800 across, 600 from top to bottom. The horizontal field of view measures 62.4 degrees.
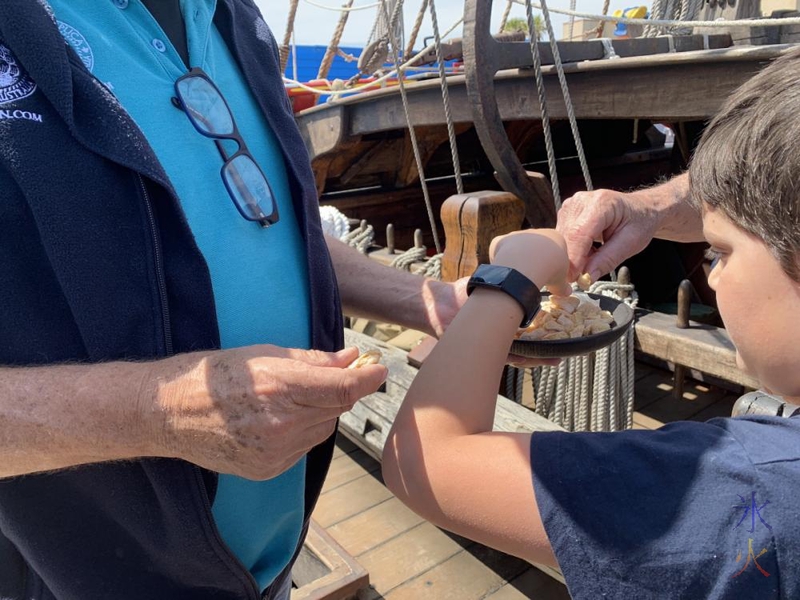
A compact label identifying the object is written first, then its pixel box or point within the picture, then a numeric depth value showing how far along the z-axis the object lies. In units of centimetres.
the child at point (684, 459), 68
